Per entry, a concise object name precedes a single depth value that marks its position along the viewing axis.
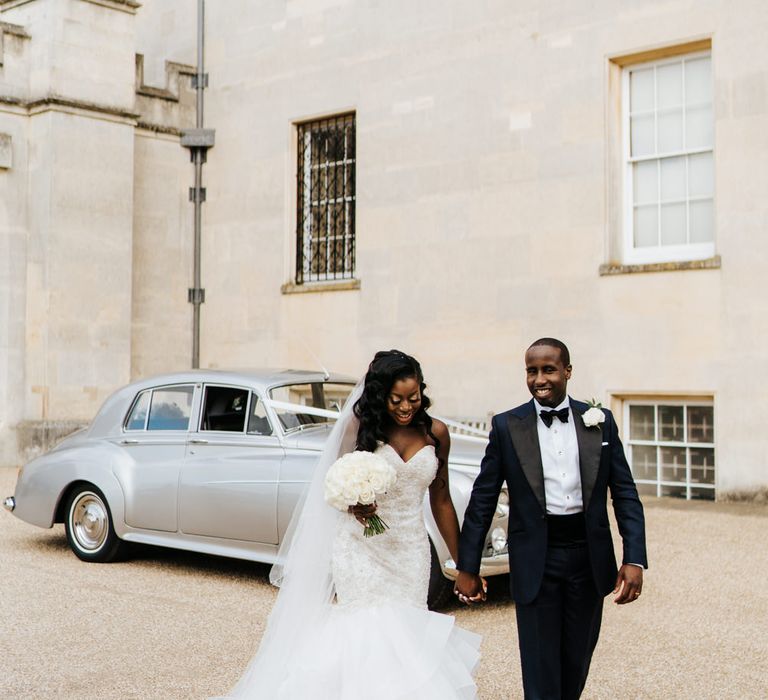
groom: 3.96
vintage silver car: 7.59
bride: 4.19
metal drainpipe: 17.12
